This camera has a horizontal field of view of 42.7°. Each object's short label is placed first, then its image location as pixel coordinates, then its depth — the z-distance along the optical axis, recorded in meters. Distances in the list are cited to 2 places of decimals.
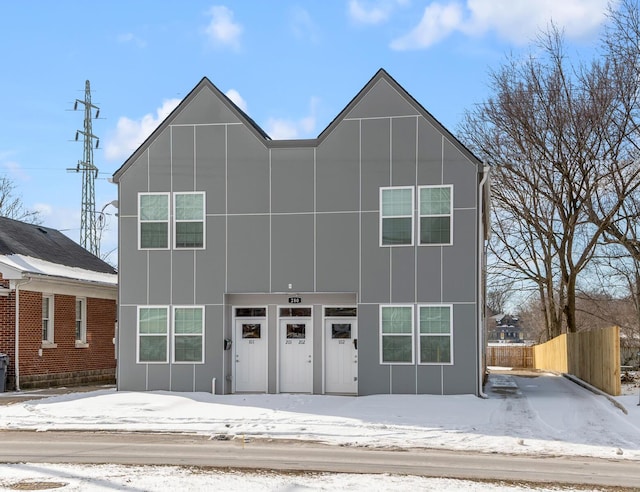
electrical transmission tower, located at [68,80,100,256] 52.19
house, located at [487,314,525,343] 146.62
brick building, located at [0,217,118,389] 25.41
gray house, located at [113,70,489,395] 21.89
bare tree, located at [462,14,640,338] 33.06
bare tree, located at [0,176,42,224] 58.66
